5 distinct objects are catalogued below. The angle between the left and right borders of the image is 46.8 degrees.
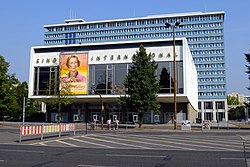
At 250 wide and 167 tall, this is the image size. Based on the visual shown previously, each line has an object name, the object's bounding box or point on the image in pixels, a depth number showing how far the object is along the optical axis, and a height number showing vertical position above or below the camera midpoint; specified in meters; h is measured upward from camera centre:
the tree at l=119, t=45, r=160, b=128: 39.47 +3.09
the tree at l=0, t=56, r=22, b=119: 43.28 +2.29
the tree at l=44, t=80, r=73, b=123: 45.44 +2.02
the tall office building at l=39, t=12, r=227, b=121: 103.94 +27.01
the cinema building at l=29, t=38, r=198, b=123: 50.09 +5.99
